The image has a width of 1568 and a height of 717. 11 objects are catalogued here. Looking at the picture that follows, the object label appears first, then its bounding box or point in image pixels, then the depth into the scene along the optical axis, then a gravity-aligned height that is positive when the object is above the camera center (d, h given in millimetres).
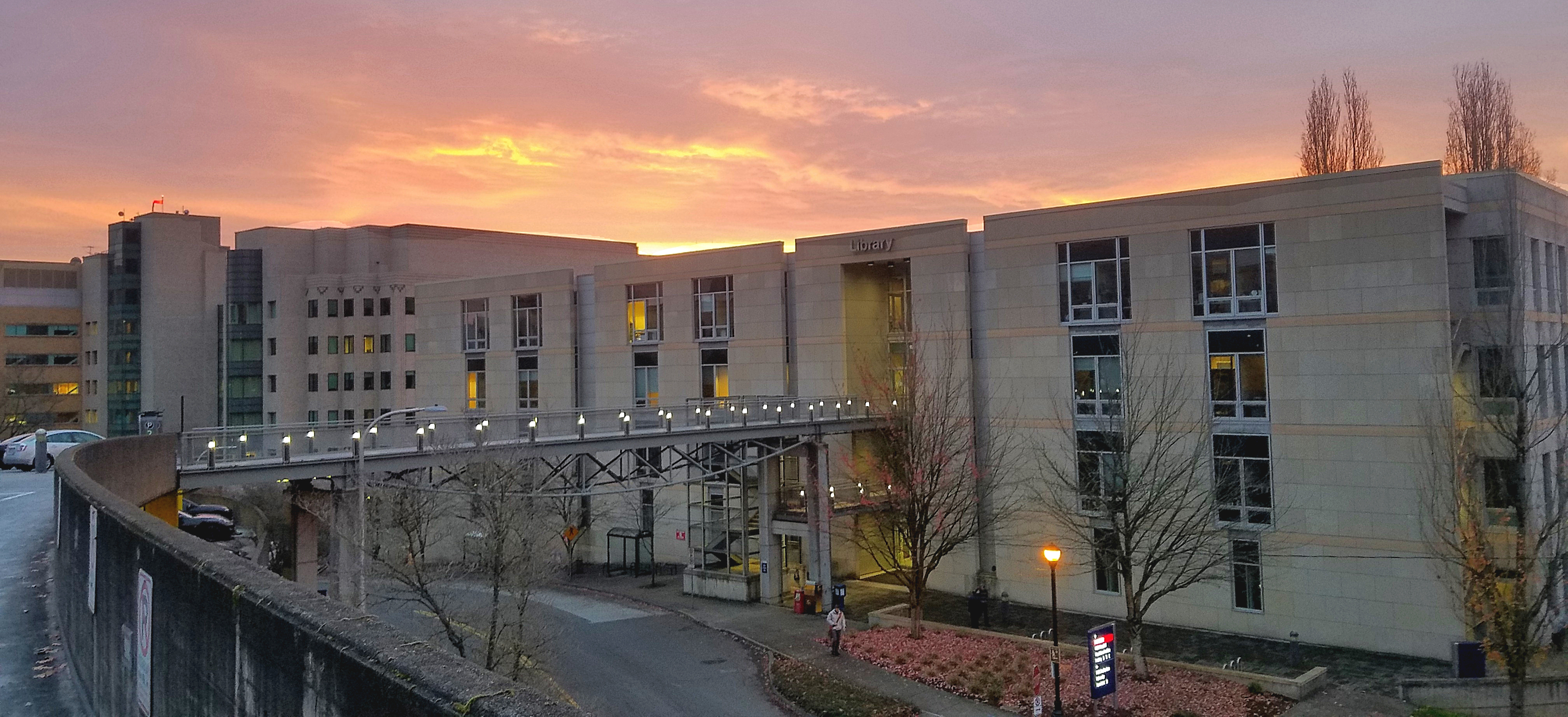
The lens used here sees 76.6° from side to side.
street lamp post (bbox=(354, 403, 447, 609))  22078 -2896
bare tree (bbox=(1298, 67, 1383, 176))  59156 +14177
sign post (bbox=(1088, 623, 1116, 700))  21219 -6054
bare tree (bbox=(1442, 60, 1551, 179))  51969 +12747
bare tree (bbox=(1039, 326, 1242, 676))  27688 -3050
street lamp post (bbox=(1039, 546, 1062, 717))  22109 -5963
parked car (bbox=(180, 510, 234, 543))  41562 -5353
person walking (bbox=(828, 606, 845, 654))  27906 -6668
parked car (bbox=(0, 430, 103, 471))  43000 -1645
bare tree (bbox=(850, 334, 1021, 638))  31125 -2902
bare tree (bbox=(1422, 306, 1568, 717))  21266 -3006
